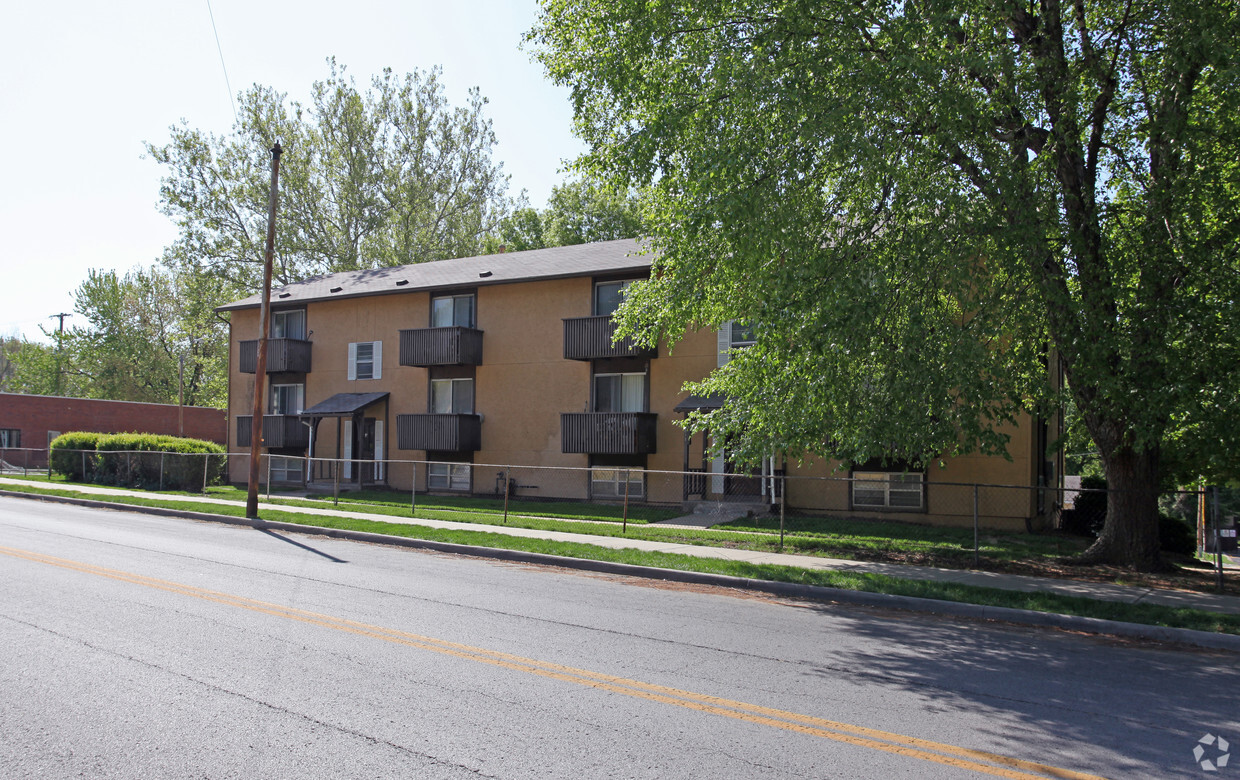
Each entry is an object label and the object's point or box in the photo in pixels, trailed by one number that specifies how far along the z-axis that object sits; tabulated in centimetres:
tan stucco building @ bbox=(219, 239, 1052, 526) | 2342
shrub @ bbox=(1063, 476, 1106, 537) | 2072
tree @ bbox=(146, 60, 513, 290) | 4372
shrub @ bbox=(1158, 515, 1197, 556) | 1906
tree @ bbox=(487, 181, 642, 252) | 4556
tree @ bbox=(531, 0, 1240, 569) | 1120
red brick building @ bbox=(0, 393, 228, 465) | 4494
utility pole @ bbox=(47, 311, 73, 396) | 5933
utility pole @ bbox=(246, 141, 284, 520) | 1914
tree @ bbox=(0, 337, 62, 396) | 6000
